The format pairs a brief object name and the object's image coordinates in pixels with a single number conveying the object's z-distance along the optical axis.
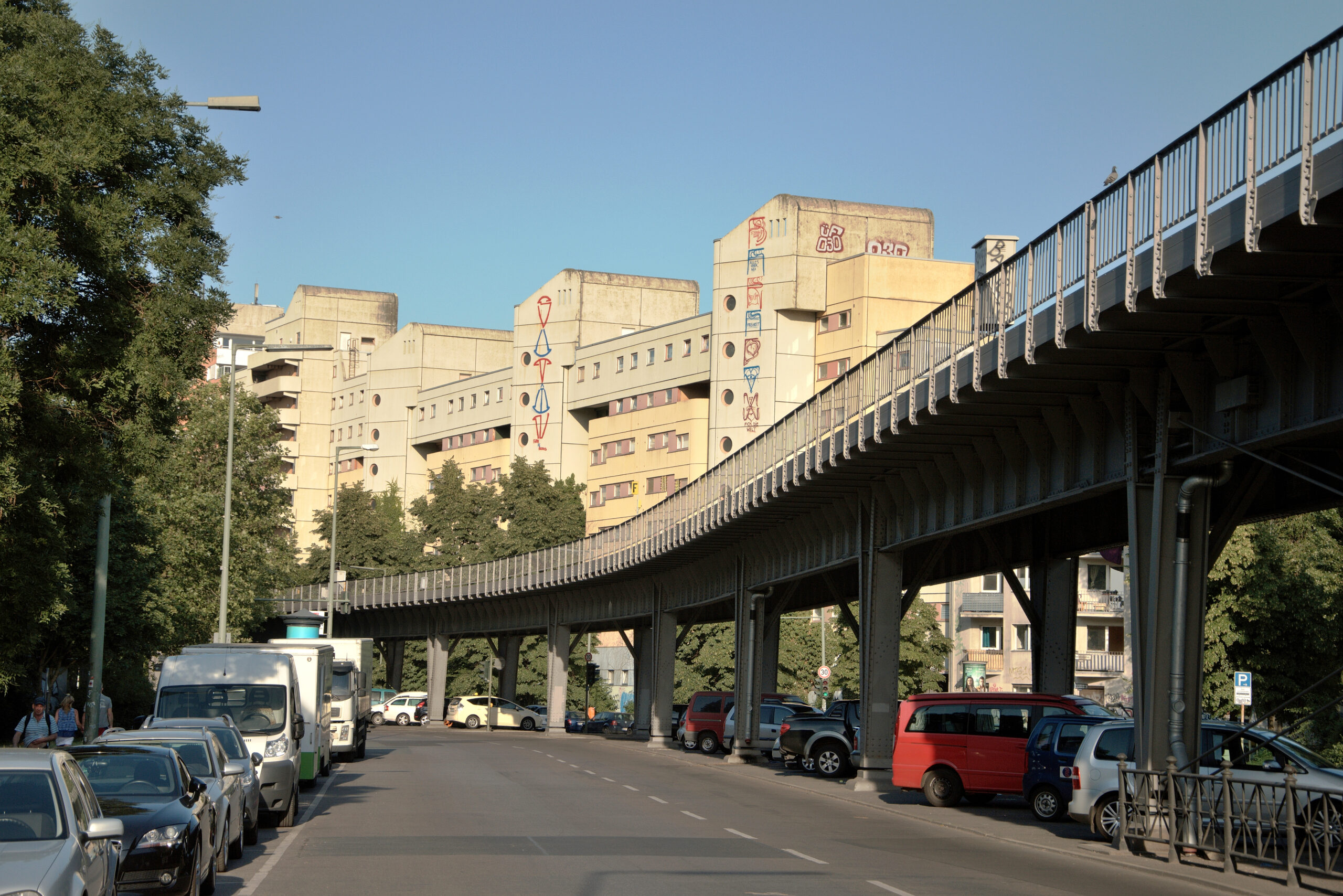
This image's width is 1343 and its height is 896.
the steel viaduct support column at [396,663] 100.06
